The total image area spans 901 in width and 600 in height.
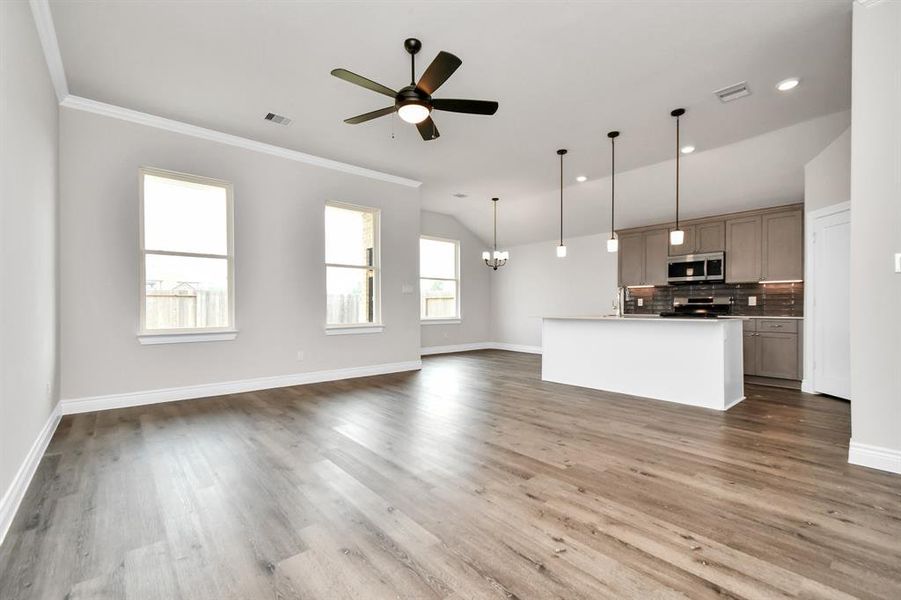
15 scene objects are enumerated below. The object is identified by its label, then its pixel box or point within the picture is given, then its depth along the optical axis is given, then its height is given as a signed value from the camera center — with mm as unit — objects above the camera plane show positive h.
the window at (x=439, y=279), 9320 +436
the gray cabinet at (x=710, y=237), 6715 +984
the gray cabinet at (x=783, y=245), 5902 +740
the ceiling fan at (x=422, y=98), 2754 +1476
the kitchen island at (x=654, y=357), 4383 -720
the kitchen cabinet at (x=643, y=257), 7398 +726
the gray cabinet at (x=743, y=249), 6323 +730
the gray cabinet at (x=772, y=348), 5770 -750
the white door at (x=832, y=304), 4738 -99
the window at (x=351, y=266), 6082 +482
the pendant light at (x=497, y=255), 7969 +832
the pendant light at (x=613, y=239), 5008 +722
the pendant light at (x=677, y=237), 4684 +685
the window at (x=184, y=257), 4617 +491
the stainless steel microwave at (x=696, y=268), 6680 +479
